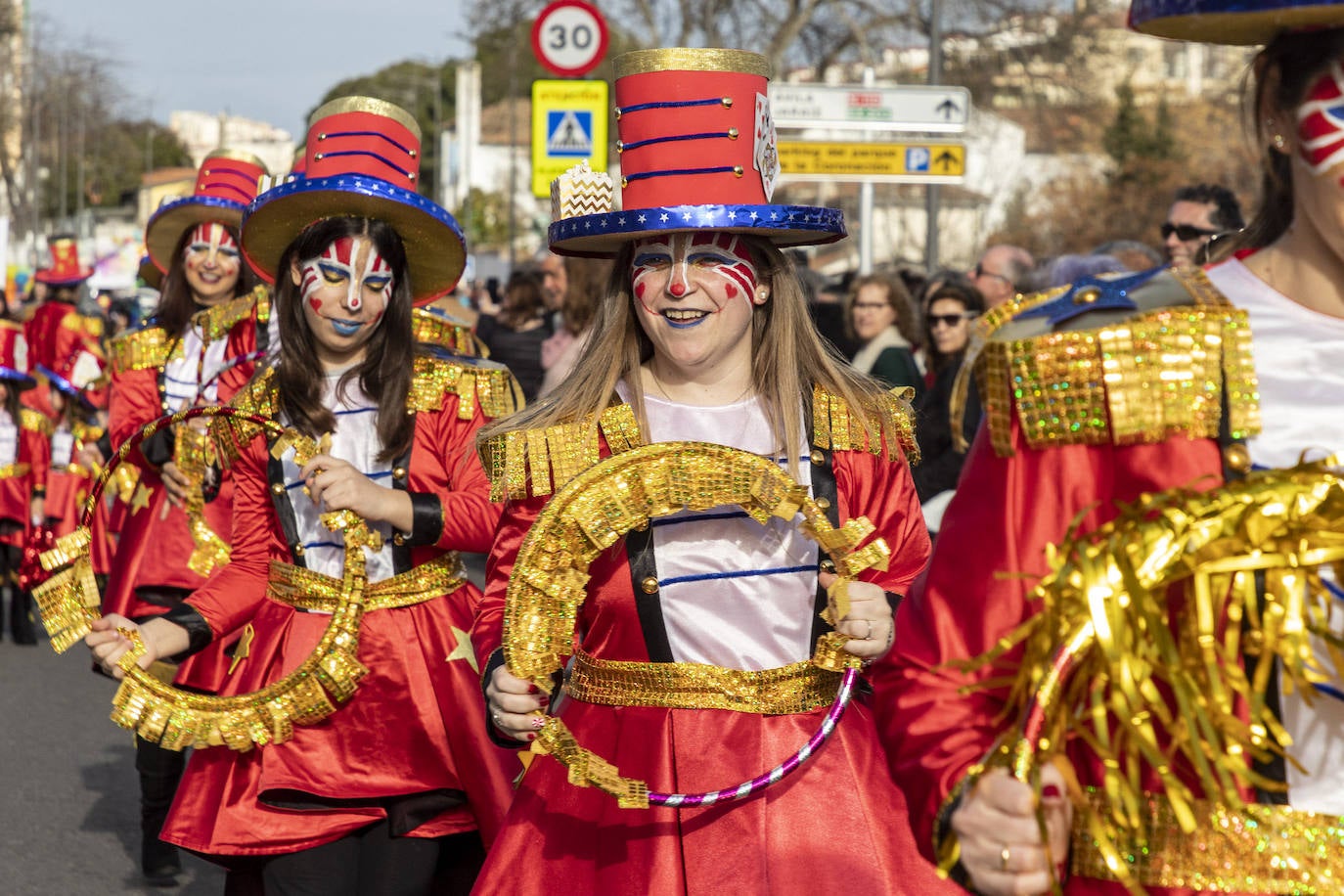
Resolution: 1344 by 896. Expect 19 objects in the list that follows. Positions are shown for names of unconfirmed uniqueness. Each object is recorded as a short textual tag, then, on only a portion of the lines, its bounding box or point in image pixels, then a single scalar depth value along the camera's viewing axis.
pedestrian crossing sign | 12.88
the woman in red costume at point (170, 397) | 6.45
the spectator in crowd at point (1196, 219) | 7.71
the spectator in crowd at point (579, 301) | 9.63
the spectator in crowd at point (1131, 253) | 8.66
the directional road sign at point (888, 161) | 13.71
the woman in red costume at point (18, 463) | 11.98
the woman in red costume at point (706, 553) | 3.21
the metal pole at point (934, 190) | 14.88
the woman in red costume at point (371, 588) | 4.50
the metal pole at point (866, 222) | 13.82
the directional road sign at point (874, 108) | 13.22
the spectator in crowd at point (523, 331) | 12.02
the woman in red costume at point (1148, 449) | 2.09
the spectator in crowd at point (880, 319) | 8.86
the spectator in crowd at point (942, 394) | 7.39
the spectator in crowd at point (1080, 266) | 7.54
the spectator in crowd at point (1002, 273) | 9.05
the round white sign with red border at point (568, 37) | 12.98
